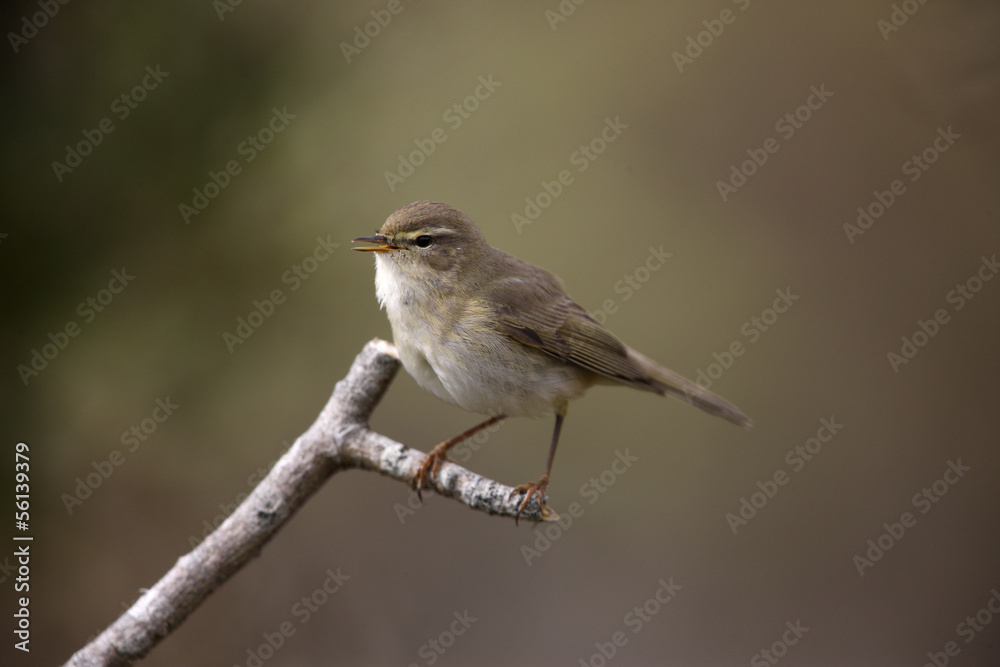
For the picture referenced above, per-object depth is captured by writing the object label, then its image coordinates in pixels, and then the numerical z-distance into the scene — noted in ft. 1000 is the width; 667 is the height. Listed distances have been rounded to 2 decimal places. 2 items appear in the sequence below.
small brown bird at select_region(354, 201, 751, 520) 22.15
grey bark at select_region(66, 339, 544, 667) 18.53
